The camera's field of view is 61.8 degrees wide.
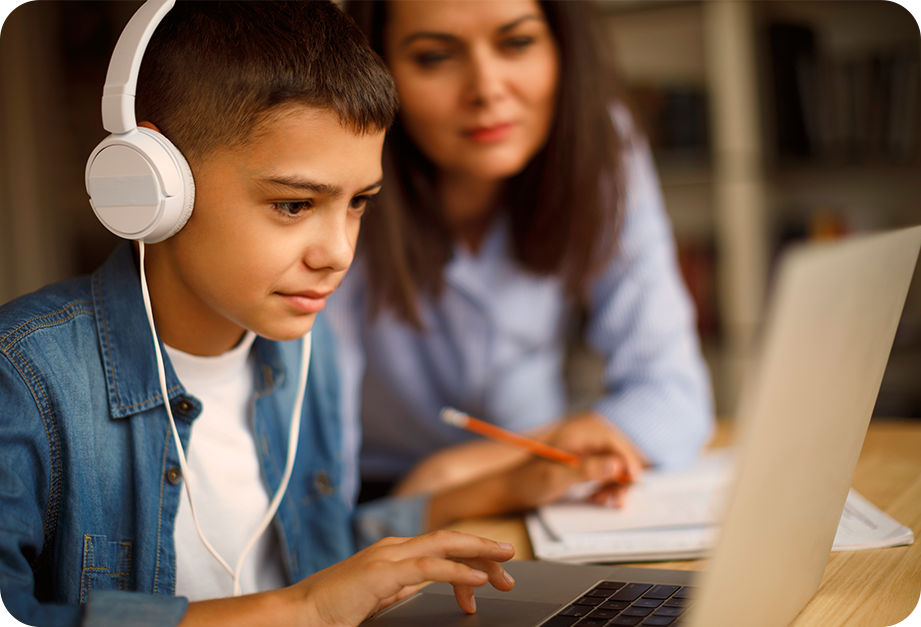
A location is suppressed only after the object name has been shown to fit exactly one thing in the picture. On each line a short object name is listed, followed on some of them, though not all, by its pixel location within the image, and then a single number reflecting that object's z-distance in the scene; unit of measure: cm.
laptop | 35
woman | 110
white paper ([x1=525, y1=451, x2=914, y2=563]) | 74
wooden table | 57
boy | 59
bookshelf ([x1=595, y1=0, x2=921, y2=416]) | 229
